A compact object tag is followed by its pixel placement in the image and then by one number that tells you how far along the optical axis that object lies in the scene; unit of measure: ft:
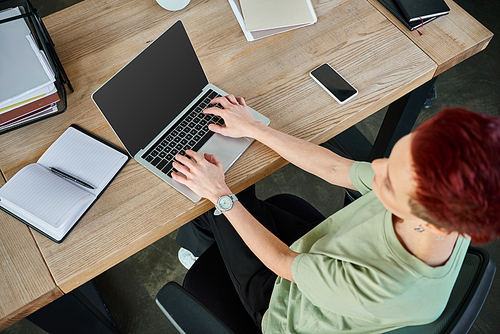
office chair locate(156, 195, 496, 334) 2.22
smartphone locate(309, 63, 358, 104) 3.61
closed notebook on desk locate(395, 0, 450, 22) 3.87
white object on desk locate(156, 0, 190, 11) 4.00
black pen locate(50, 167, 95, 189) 3.15
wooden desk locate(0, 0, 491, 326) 3.06
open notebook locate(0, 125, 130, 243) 2.98
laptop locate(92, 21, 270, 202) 2.99
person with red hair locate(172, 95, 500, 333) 1.78
